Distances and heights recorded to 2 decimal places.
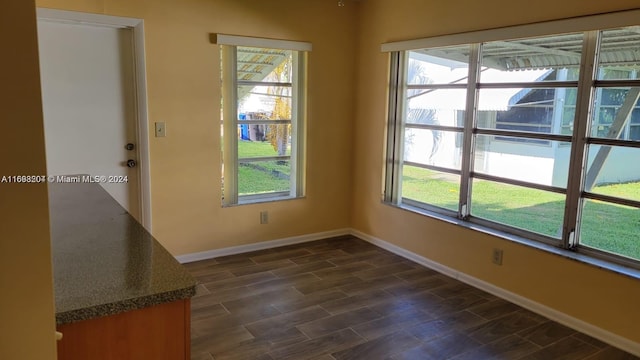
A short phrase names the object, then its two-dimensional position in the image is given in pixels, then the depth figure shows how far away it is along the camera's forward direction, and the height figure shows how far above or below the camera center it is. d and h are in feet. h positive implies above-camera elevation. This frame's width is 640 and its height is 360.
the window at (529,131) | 9.56 -0.28
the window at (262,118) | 14.08 -0.13
